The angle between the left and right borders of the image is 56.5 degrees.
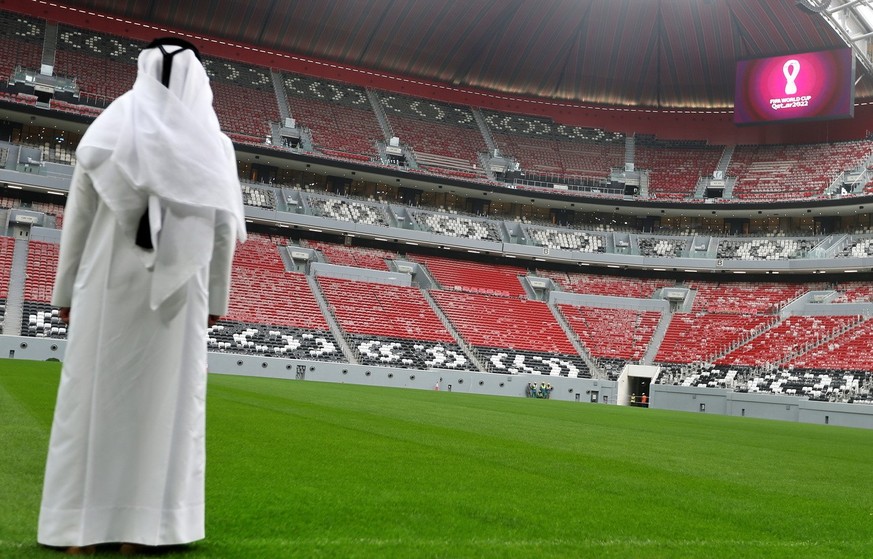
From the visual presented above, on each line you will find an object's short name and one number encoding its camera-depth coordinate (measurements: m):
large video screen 48.34
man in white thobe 3.48
